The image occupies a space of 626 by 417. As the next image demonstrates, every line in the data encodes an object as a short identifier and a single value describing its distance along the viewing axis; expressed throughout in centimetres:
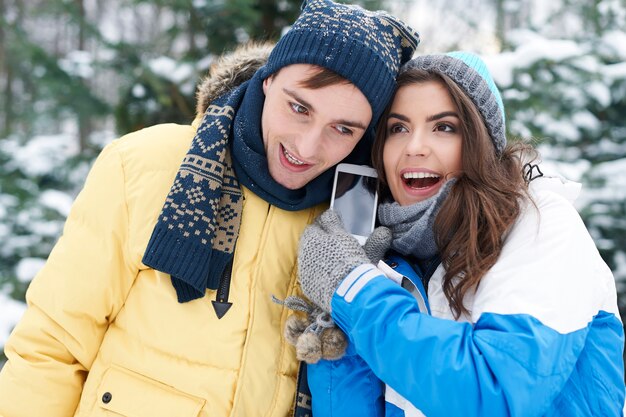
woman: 89
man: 99
